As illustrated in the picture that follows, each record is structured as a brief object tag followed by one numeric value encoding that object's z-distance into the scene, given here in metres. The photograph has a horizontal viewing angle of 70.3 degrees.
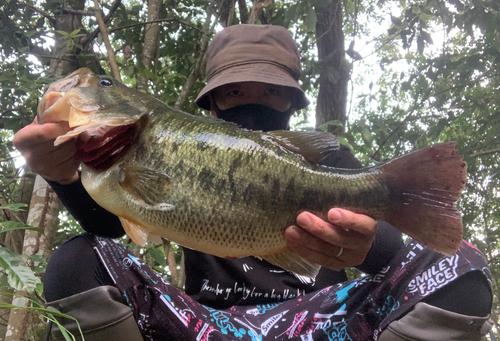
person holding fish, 1.10
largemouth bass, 1.08
